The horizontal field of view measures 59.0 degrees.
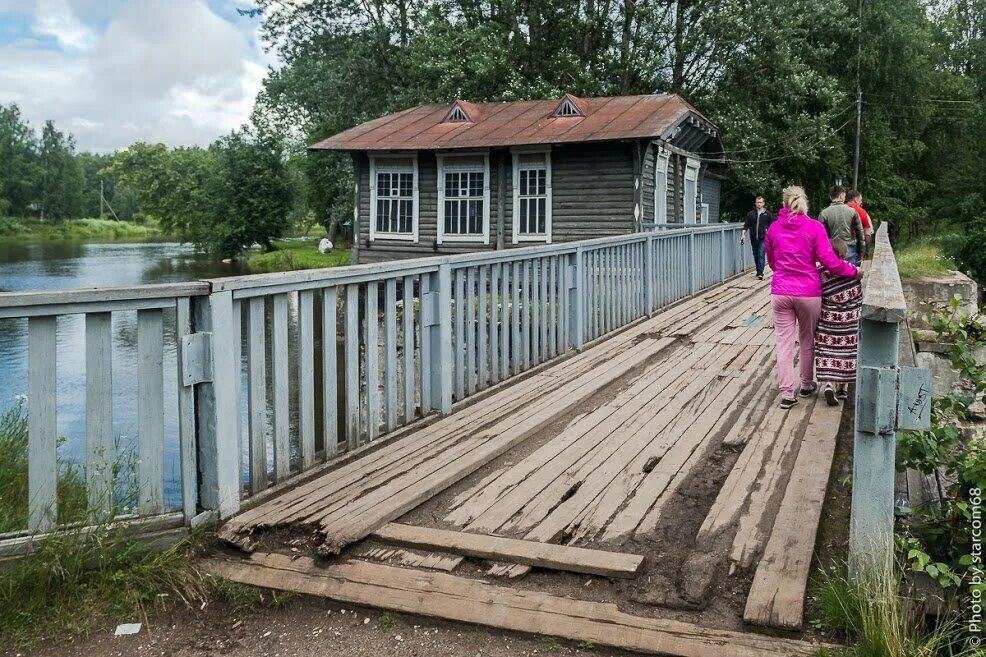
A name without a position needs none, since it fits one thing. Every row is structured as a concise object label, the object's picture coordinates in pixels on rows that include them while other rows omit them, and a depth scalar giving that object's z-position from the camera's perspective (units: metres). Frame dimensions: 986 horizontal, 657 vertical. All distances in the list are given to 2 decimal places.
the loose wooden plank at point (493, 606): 3.03
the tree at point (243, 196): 41.72
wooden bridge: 3.41
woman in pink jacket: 6.27
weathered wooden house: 20.38
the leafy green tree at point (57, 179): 95.36
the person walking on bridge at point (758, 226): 16.31
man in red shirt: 11.96
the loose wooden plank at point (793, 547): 3.15
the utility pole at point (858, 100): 34.00
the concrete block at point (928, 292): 11.59
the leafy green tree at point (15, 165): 91.44
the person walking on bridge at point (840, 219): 9.76
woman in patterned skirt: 6.40
